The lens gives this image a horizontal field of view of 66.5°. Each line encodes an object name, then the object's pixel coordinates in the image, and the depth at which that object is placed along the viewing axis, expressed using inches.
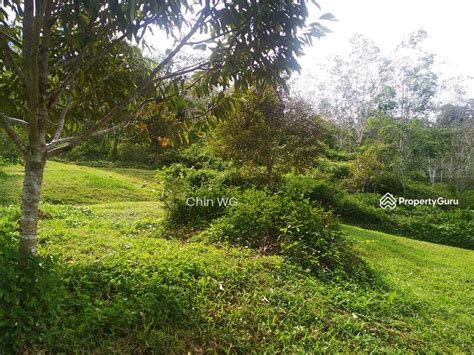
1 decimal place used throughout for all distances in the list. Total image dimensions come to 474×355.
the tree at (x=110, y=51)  101.1
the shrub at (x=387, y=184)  724.2
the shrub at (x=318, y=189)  429.7
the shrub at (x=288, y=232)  186.5
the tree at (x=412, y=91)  879.1
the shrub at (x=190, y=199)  257.1
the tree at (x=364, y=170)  676.1
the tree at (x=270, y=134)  389.4
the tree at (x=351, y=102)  1120.2
